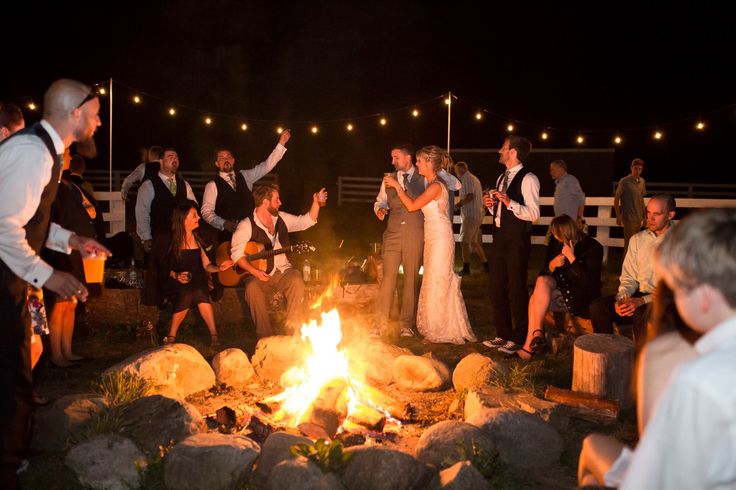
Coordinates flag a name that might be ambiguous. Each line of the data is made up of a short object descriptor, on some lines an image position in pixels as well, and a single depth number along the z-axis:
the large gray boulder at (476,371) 5.64
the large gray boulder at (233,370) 6.09
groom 7.67
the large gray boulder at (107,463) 4.05
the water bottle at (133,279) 7.91
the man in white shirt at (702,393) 1.51
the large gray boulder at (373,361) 6.25
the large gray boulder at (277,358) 6.24
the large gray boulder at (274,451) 4.20
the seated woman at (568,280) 6.77
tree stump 5.41
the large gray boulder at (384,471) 3.90
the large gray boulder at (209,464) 3.97
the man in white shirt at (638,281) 5.86
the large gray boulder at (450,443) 4.26
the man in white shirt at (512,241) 6.85
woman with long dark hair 7.09
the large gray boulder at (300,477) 3.78
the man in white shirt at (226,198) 8.21
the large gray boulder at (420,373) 5.98
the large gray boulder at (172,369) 5.52
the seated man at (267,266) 7.34
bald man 3.43
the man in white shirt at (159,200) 7.82
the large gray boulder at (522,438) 4.49
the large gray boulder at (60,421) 4.55
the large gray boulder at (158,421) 4.53
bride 7.57
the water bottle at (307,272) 8.63
